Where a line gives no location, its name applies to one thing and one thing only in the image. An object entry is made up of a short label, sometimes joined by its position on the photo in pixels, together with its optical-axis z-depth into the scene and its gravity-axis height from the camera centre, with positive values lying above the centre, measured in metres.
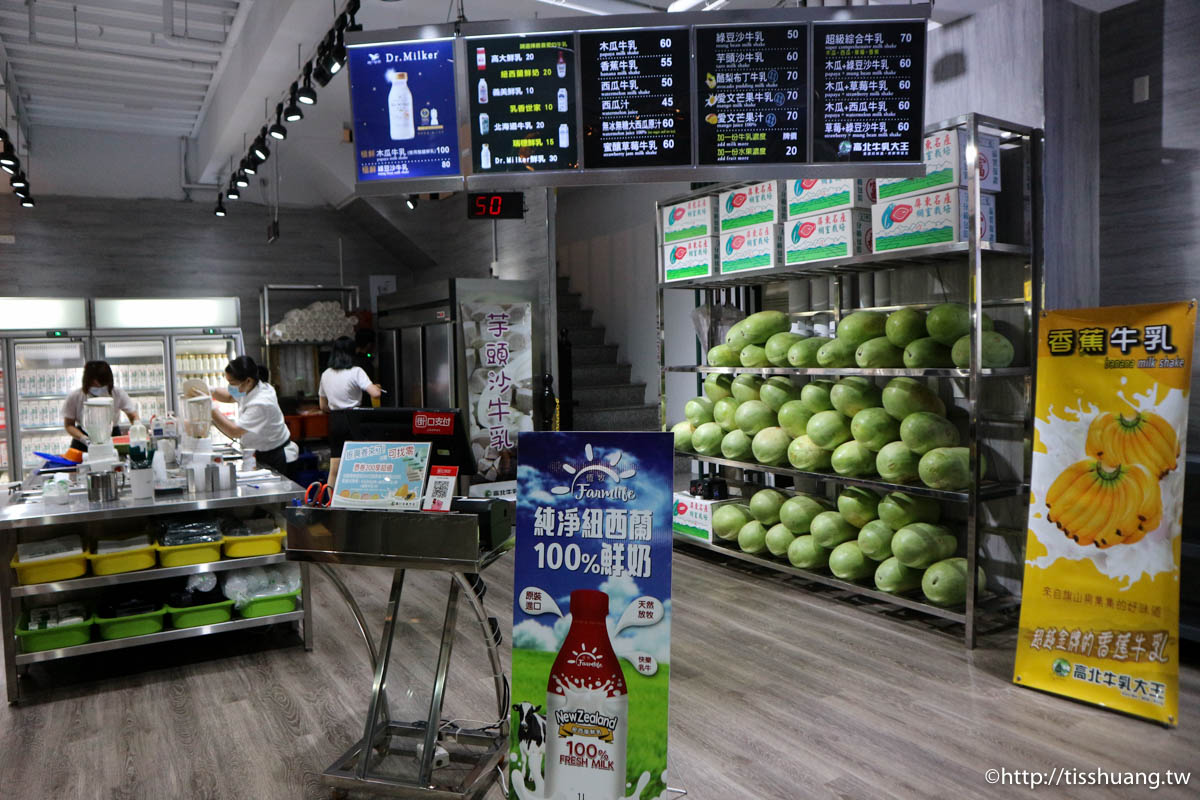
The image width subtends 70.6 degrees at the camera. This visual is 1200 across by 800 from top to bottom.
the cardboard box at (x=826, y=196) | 4.49 +0.94
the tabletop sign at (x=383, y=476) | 2.72 -0.32
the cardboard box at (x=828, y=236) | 4.49 +0.72
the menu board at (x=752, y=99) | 3.19 +1.02
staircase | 8.80 -0.15
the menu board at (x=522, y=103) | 3.21 +1.04
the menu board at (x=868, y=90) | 3.16 +1.04
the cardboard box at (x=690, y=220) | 5.45 +1.00
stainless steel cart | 2.63 -0.75
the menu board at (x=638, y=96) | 3.19 +1.04
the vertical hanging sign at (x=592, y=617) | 2.28 -0.68
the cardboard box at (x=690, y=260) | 5.46 +0.74
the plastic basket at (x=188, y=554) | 4.06 -0.82
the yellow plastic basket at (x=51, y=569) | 3.82 -0.83
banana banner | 3.20 -0.60
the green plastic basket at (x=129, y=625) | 3.94 -1.12
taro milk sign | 7.60 -0.05
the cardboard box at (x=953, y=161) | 3.97 +0.96
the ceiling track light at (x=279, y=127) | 6.23 +1.89
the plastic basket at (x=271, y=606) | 4.20 -1.12
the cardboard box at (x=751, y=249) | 4.99 +0.73
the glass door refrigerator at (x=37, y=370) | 8.03 +0.17
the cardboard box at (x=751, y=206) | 4.96 +0.99
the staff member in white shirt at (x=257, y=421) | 5.46 -0.26
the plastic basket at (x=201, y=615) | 4.05 -1.12
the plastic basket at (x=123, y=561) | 3.93 -0.82
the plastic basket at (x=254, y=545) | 4.20 -0.82
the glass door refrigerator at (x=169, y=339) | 8.43 +0.46
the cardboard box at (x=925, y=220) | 4.00 +0.71
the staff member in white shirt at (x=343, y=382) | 7.75 -0.03
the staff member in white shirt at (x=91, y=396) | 6.33 -0.08
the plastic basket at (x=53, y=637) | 3.80 -1.13
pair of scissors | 2.94 -0.42
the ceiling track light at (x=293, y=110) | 5.72 +1.87
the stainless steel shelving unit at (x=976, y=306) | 3.91 +0.28
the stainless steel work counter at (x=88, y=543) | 3.75 -0.74
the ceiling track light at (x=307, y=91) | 5.41 +1.85
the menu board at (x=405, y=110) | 3.20 +1.02
